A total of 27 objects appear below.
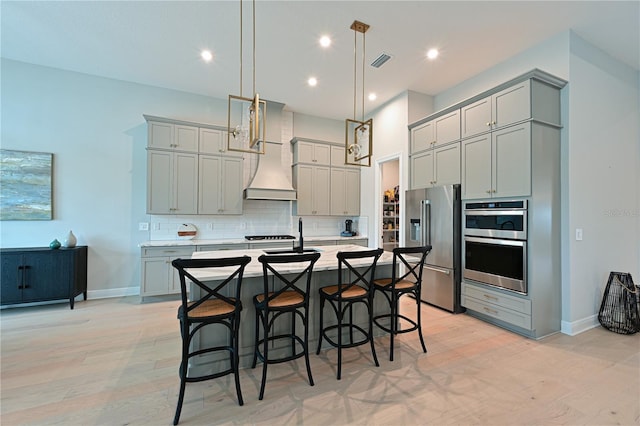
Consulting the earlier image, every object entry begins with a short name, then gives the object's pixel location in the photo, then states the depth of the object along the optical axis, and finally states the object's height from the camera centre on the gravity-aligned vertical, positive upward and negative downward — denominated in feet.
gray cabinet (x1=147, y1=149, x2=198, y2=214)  14.32 +1.71
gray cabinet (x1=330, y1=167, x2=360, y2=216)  19.04 +1.67
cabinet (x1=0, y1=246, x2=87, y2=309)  11.66 -2.67
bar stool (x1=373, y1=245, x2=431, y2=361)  8.24 -2.21
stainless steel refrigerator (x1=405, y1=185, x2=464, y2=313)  12.21 -1.07
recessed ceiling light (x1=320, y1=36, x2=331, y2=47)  10.96 +7.05
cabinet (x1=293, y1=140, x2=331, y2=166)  18.04 +4.15
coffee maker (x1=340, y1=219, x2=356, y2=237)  19.35 -1.06
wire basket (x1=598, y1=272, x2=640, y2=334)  10.21 -3.36
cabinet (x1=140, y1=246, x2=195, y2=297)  13.48 -2.85
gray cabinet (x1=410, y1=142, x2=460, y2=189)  12.48 +2.41
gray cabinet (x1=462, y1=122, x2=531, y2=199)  9.87 +2.05
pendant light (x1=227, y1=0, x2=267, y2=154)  8.05 +2.84
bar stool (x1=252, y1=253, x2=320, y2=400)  6.61 -2.24
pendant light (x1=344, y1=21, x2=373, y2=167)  10.07 +2.96
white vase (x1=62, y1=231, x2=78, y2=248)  12.81 -1.28
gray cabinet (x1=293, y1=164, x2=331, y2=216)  18.03 +1.72
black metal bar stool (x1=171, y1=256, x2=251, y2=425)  5.82 -2.28
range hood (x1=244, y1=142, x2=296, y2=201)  16.46 +2.13
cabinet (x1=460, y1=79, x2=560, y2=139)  9.75 +4.13
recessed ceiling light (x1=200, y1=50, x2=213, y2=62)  11.97 +7.06
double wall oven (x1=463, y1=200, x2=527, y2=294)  9.95 -1.06
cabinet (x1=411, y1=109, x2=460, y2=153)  12.51 +4.10
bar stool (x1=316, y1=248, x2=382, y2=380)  7.45 -2.27
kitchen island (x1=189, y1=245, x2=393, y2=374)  7.29 -2.80
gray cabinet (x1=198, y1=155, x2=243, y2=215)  15.37 +1.72
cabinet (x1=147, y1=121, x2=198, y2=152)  14.29 +4.15
